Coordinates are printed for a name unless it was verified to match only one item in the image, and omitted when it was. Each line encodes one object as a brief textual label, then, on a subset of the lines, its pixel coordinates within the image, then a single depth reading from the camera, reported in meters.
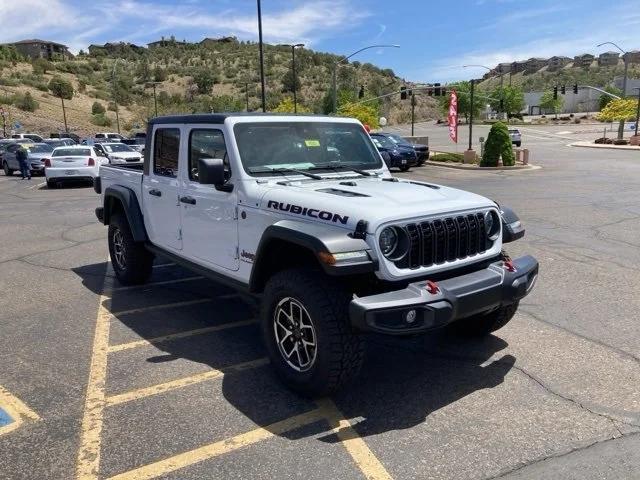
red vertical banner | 29.36
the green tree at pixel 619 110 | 45.88
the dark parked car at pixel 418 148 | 25.77
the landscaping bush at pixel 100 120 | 68.62
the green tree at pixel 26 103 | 62.84
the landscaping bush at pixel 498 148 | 24.73
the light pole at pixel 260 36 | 23.38
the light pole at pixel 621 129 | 45.09
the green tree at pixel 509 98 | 104.31
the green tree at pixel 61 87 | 70.00
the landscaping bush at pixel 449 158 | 27.97
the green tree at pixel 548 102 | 115.30
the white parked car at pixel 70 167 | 19.75
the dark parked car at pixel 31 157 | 26.02
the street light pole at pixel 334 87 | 34.19
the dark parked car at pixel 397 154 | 23.39
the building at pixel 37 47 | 151.44
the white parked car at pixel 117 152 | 22.73
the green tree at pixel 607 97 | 105.43
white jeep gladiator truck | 3.48
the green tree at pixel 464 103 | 91.81
